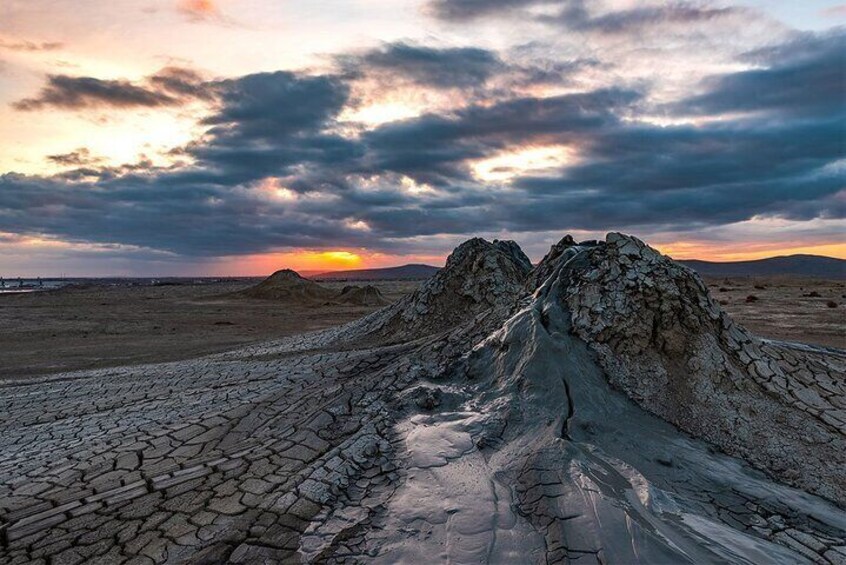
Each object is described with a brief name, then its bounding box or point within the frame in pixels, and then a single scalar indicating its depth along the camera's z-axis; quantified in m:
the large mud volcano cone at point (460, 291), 9.07
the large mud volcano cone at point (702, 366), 4.42
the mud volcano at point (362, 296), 27.12
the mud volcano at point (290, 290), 29.91
